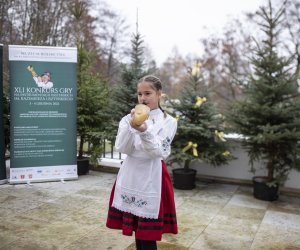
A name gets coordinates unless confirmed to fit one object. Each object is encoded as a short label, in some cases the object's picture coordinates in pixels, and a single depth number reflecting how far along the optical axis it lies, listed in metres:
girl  2.38
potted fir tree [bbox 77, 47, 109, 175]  6.68
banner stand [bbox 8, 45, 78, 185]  5.76
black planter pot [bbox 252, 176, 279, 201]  5.38
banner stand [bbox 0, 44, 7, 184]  5.73
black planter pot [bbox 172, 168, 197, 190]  5.91
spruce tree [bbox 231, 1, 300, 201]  5.23
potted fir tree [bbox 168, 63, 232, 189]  5.83
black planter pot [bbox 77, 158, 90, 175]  6.77
